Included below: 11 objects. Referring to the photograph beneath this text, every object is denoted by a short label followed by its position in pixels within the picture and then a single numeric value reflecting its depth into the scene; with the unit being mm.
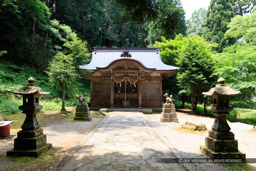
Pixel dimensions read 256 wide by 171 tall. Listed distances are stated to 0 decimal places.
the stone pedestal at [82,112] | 8606
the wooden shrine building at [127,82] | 13734
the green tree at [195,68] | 12750
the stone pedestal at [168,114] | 8719
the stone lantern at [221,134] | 3527
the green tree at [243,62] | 9414
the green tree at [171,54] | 17411
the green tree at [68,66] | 10867
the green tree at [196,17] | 47897
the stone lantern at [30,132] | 3664
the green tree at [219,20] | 21312
